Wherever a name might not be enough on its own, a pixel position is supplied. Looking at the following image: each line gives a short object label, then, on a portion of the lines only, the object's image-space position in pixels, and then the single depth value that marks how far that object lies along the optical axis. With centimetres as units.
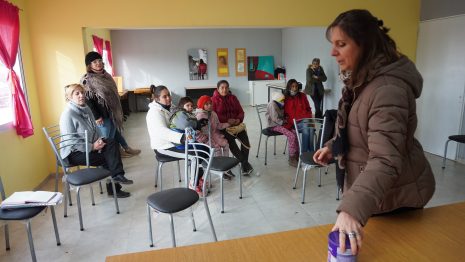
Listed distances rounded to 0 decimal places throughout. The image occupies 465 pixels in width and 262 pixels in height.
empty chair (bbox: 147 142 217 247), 204
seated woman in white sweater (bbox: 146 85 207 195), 303
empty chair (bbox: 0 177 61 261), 197
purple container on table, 80
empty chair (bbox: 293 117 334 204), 307
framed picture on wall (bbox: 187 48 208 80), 929
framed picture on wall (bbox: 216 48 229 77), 945
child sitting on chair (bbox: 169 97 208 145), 304
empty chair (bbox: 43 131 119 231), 262
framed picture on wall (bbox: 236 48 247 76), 957
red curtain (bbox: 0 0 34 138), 292
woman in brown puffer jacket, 83
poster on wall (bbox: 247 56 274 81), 972
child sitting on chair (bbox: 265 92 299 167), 415
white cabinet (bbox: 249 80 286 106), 944
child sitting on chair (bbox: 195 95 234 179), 357
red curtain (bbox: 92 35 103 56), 622
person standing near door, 662
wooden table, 95
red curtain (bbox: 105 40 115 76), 781
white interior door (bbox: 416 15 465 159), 400
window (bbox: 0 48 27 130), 305
